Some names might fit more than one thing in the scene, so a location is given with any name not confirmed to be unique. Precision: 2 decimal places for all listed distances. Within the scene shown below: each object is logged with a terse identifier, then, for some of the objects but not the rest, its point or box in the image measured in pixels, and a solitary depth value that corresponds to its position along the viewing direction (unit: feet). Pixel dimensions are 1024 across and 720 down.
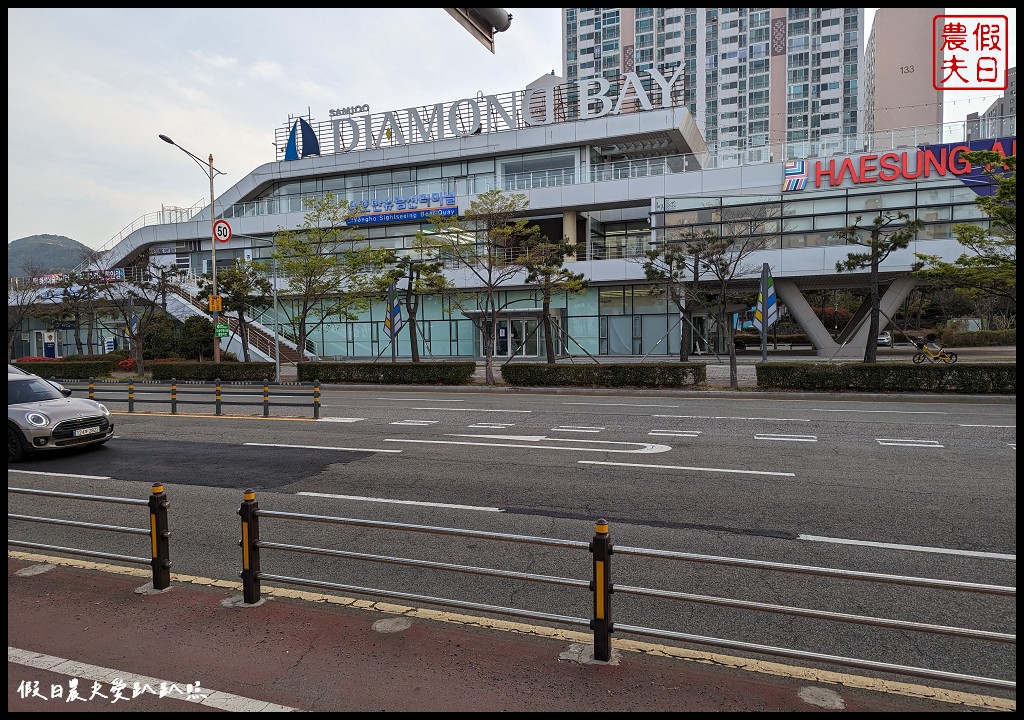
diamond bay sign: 130.31
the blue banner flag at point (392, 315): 103.39
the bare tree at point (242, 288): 117.19
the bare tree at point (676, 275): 93.56
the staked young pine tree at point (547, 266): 93.56
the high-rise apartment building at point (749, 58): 284.20
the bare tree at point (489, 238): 92.89
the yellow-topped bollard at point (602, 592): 13.75
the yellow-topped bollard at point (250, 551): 16.97
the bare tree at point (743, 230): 106.09
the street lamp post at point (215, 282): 104.01
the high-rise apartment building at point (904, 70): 247.70
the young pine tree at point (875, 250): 77.77
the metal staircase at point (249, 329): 134.10
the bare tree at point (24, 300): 153.79
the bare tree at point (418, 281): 98.32
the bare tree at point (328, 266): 107.04
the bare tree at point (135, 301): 119.44
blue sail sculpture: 157.07
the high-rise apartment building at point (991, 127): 104.68
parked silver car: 37.78
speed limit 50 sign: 111.86
